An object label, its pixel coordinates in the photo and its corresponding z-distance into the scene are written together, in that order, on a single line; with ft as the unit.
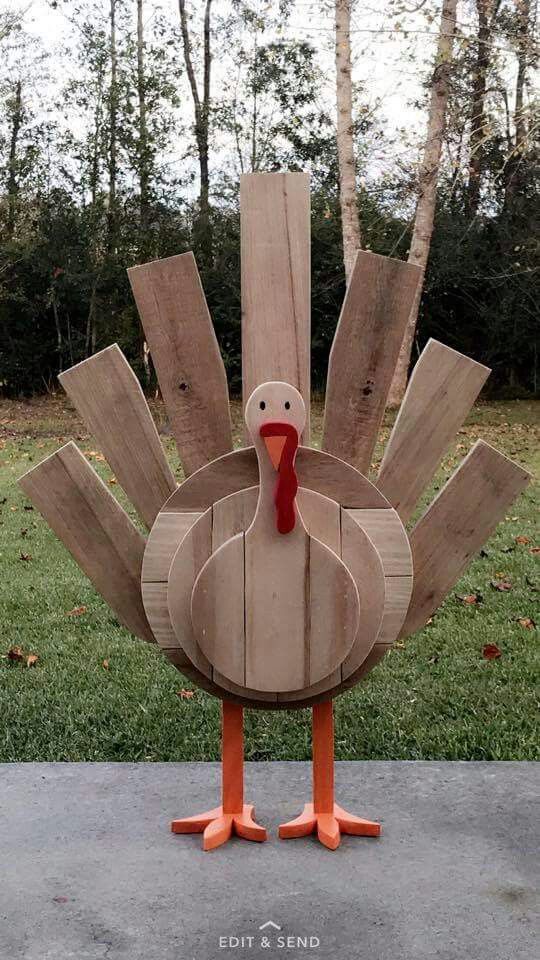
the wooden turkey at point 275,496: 7.04
